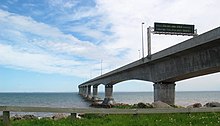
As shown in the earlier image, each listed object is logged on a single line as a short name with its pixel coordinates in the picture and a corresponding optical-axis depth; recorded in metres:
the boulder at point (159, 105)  26.87
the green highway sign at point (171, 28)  39.84
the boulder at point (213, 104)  26.67
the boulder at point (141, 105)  26.69
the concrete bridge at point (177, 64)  26.52
